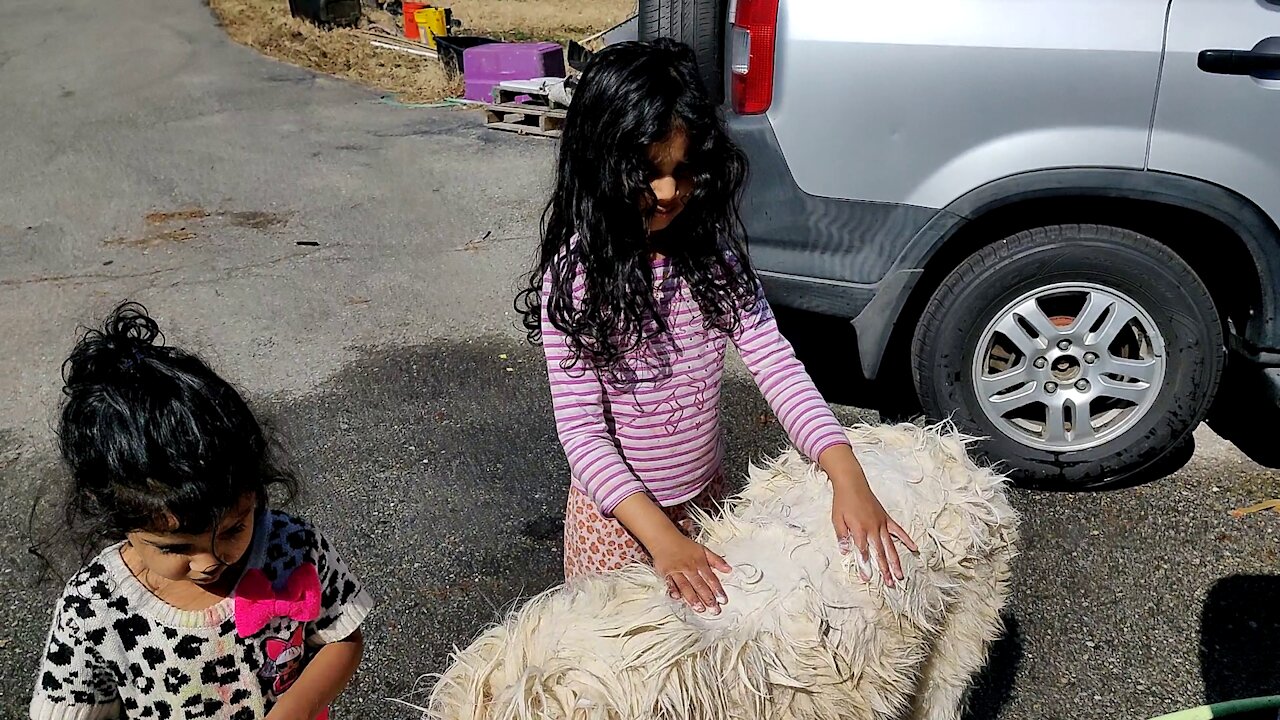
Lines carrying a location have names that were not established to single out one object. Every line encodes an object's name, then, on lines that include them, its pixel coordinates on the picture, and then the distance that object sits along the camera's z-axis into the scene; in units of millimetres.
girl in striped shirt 1702
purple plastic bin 9109
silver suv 3150
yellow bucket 11586
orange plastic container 11900
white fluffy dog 1465
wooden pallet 8430
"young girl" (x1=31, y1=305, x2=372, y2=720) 1312
